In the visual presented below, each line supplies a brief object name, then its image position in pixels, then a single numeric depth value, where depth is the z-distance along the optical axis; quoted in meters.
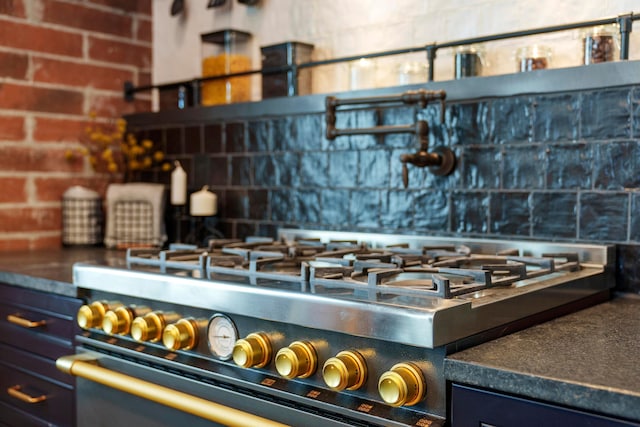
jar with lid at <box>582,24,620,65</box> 1.61
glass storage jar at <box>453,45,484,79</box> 1.84
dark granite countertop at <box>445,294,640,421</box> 0.85
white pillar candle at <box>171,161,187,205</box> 2.50
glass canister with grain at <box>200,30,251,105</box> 2.46
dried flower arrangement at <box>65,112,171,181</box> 2.68
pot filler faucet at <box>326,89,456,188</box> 1.78
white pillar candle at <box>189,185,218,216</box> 2.38
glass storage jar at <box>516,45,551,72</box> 1.73
